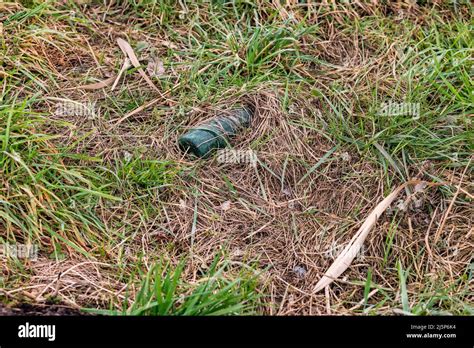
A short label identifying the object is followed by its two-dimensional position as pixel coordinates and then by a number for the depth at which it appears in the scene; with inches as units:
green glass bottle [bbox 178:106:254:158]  134.5
